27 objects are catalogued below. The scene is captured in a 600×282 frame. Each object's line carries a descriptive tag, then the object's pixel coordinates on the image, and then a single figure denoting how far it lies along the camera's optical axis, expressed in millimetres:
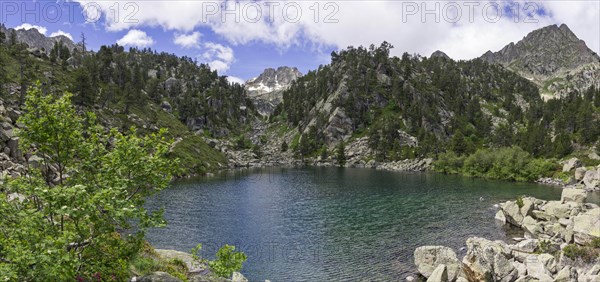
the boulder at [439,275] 34312
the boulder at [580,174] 107838
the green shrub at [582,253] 37844
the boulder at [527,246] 42356
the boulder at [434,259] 36672
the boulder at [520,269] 34000
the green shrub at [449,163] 154000
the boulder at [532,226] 53838
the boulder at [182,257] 35084
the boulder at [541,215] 59281
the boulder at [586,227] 43594
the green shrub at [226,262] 24656
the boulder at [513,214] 58944
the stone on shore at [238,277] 31255
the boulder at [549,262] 33812
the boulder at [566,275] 30594
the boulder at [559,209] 58547
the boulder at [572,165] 118312
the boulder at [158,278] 17781
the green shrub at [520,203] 62009
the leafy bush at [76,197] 12969
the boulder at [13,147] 63375
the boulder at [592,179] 100462
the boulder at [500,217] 62053
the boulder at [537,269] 32141
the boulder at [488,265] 33719
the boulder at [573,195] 66638
